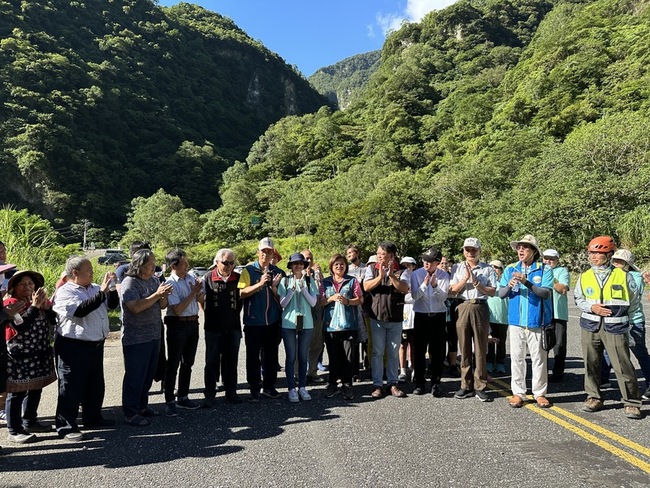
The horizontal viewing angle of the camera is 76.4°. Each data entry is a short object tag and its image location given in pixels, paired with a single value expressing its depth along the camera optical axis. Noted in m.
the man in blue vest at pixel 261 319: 5.21
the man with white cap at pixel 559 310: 5.67
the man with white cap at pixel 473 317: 5.12
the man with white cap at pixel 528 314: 4.81
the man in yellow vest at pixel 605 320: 4.42
